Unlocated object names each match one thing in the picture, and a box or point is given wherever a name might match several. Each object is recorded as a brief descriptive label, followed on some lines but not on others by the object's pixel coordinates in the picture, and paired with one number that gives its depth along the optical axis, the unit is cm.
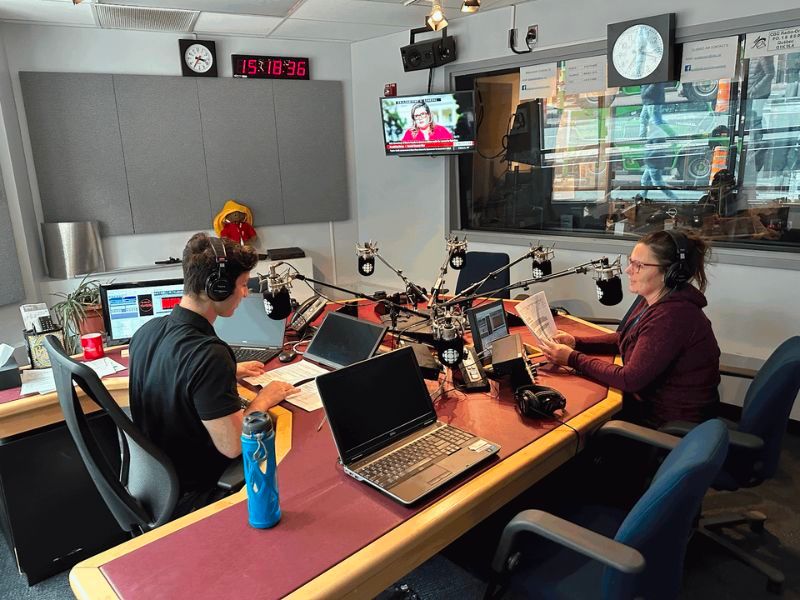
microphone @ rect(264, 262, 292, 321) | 201
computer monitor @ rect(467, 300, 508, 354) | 205
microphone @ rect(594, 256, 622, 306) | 202
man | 152
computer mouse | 229
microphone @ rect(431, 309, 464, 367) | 161
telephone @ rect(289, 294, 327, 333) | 260
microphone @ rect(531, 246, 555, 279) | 231
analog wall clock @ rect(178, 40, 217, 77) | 423
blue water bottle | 111
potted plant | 265
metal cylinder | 383
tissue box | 208
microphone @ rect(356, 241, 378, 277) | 258
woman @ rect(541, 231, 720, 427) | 191
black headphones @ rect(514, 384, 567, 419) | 170
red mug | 241
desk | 106
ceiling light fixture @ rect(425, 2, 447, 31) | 238
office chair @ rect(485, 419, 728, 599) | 114
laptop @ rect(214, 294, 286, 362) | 245
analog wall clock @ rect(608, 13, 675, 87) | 310
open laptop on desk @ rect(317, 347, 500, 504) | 137
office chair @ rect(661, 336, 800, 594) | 174
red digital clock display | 443
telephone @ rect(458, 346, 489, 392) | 192
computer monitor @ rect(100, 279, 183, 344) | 241
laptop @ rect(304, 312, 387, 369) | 211
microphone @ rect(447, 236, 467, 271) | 257
